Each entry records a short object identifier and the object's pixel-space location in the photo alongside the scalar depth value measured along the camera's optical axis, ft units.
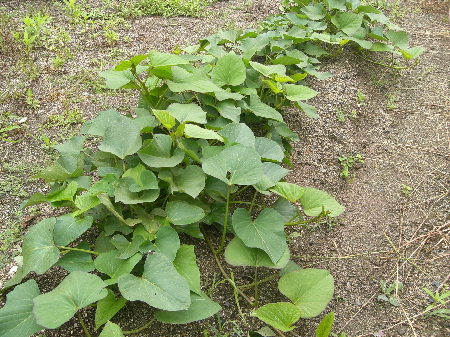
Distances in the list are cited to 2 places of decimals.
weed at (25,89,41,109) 7.45
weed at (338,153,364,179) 6.89
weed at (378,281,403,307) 5.06
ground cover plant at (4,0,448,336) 4.26
